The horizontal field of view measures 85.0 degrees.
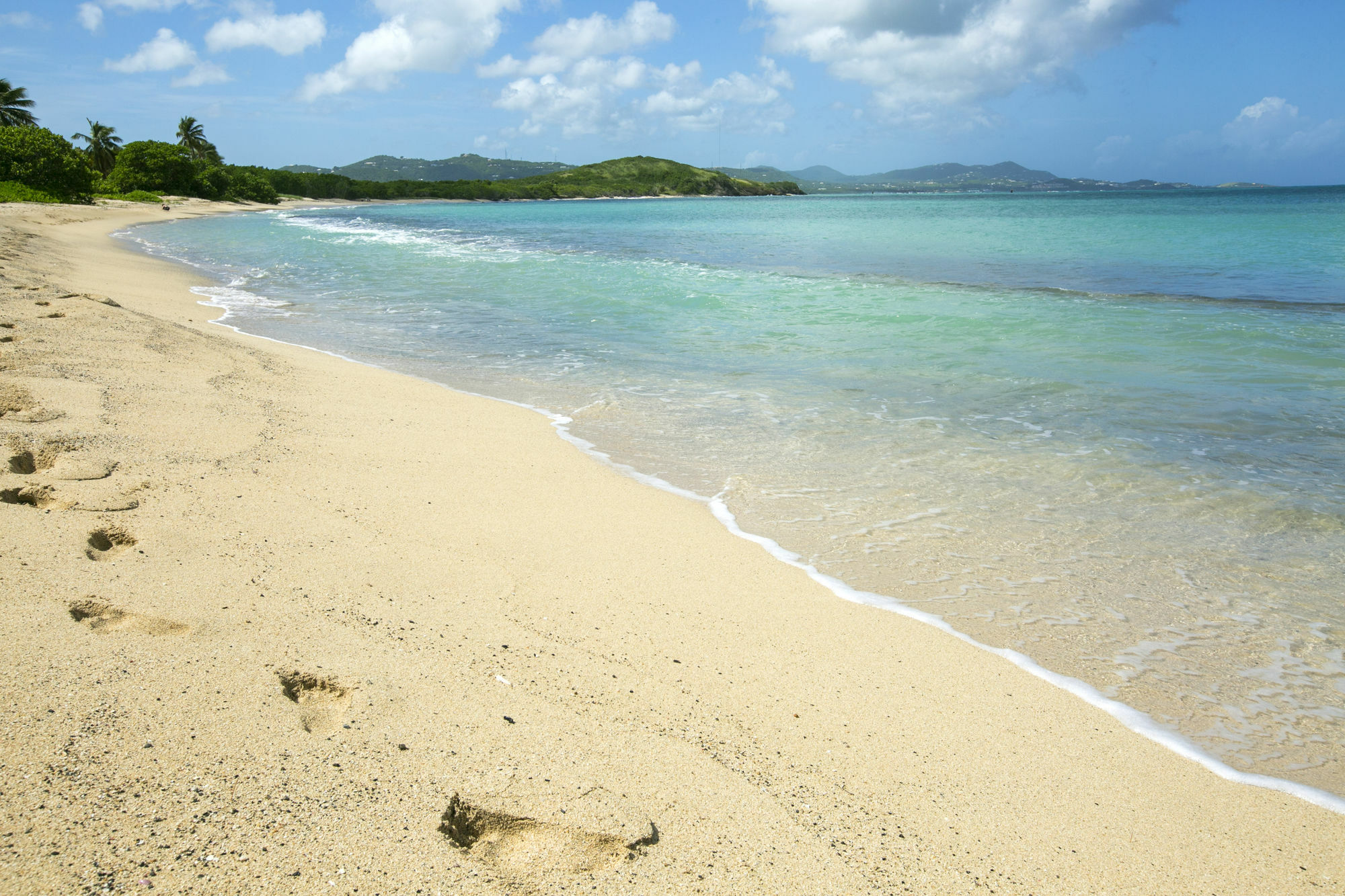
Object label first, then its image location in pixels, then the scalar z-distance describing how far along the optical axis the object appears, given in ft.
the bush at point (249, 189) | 269.23
